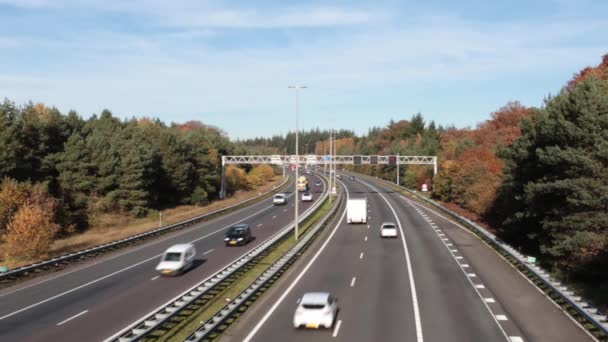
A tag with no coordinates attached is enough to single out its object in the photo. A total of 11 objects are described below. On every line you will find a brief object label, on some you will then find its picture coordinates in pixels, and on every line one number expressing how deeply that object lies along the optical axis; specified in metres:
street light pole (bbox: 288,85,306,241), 46.69
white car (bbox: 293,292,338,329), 21.98
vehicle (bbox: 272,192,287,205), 87.56
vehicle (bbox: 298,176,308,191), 118.81
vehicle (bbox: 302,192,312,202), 92.81
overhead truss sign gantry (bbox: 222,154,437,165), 106.38
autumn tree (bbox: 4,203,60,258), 41.50
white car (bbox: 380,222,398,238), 49.94
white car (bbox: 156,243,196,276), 33.47
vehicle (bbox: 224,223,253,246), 45.94
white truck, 61.44
